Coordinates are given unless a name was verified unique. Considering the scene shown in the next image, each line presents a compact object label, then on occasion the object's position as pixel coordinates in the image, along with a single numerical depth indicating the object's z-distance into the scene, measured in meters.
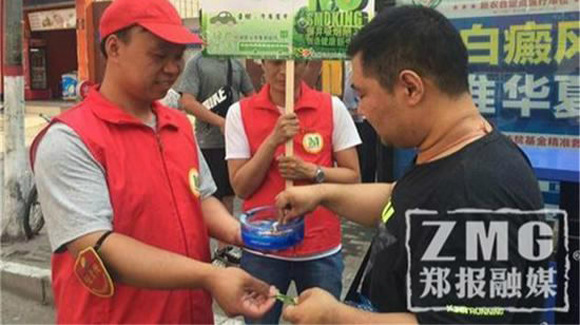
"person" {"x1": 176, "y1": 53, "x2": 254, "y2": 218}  4.79
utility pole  5.43
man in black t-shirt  1.36
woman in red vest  2.70
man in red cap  1.63
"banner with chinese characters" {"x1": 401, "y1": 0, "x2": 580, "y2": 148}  2.94
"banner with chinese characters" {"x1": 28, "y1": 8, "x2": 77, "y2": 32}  17.38
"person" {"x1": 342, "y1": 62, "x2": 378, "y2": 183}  4.93
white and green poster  2.65
